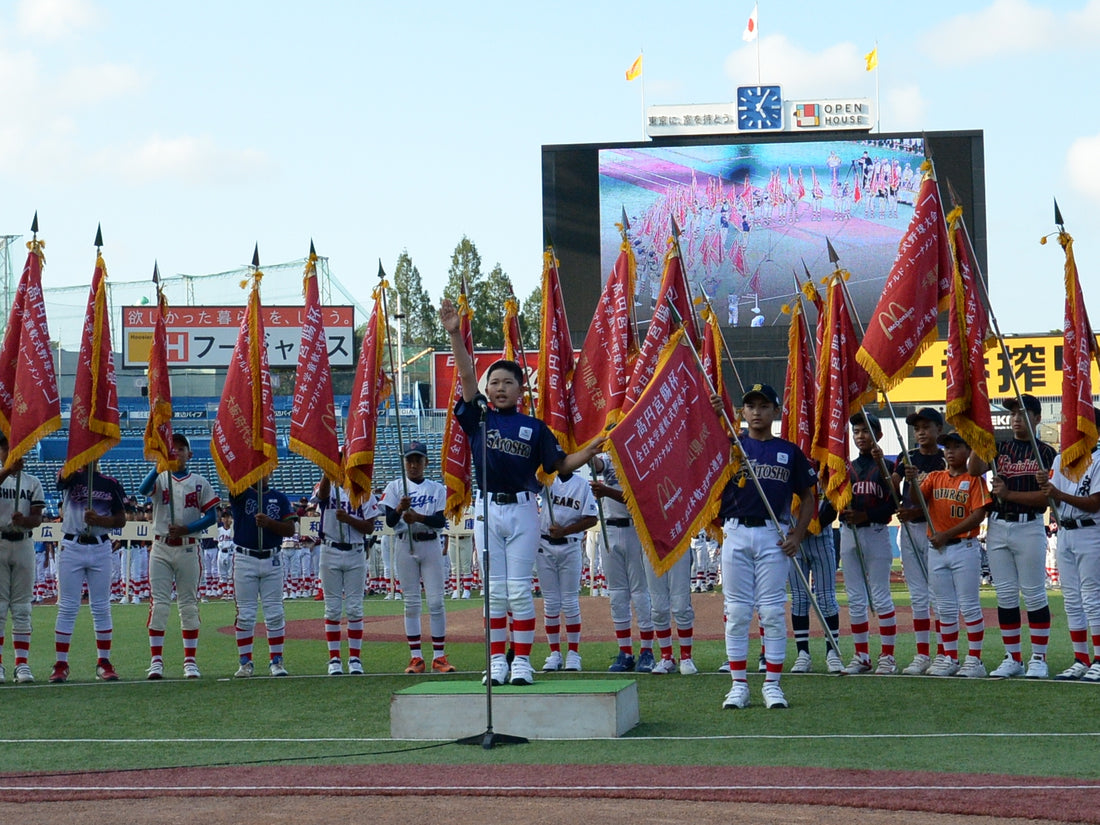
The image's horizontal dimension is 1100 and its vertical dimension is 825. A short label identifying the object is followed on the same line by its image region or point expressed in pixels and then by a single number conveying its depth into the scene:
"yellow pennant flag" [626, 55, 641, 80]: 39.75
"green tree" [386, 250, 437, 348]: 93.81
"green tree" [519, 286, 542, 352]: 87.75
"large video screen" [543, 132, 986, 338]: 35.66
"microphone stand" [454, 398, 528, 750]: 8.20
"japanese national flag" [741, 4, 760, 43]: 41.22
